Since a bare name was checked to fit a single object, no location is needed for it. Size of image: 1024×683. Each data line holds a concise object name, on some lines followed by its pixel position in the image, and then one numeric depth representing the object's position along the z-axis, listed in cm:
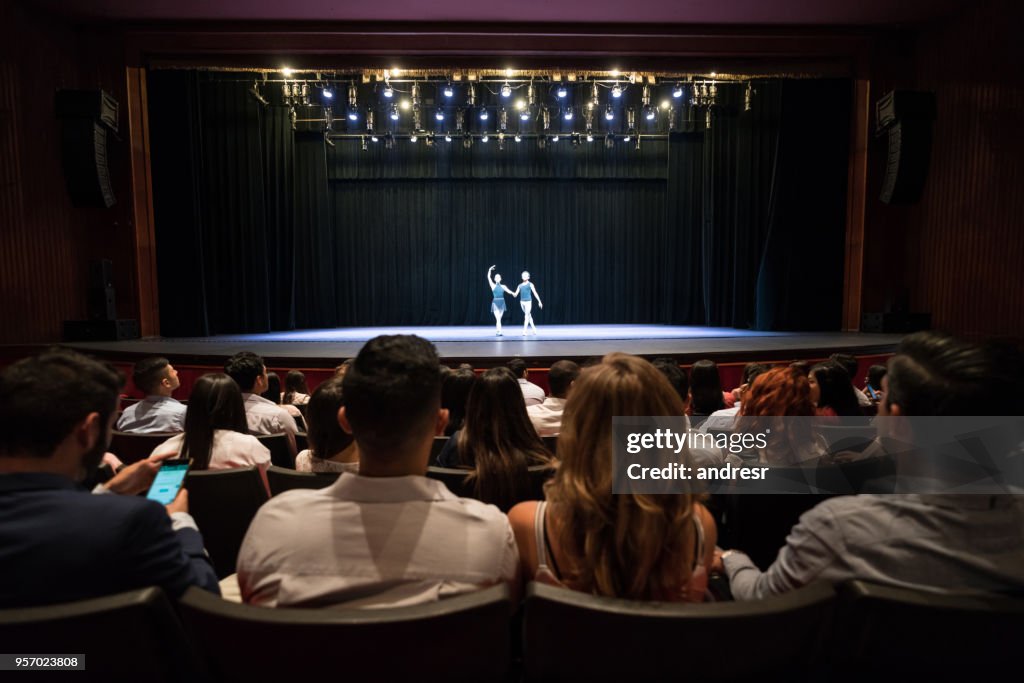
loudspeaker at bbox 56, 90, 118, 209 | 834
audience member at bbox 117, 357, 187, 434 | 362
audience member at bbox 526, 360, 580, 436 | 345
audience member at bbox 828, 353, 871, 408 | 412
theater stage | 725
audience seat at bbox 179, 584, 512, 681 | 103
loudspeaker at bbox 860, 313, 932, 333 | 944
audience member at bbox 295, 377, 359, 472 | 250
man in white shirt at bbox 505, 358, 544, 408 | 421
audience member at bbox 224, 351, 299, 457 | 346
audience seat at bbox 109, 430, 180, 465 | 305
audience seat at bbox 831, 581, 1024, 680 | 106
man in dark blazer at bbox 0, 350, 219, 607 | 117
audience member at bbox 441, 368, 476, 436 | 339
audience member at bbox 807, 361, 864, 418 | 316
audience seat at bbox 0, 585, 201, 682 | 104
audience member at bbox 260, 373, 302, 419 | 497
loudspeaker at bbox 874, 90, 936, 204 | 884
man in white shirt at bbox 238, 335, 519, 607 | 120
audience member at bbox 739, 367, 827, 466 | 247
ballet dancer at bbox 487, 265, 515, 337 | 1098
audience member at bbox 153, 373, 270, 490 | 251
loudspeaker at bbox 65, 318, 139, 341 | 880
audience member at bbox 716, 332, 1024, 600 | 120
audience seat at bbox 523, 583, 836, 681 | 104
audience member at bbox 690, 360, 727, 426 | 377
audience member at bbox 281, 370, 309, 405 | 507
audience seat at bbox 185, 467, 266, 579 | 215
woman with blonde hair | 123
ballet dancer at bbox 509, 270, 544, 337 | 1115
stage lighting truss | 1007
